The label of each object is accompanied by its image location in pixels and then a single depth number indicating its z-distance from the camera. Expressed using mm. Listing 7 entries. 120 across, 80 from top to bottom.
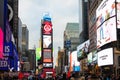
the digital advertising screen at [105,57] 26181
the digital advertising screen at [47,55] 68938
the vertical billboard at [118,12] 24403
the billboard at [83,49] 58526
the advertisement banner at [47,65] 68656
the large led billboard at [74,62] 72179
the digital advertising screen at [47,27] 71698
